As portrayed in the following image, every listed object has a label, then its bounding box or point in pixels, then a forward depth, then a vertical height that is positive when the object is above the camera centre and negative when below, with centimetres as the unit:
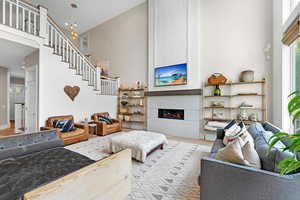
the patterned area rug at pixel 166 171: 176 -127
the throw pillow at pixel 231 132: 224 -58
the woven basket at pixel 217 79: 392 +63
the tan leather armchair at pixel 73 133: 347 -96
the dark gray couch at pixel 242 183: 102 -73
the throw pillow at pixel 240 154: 125 -56
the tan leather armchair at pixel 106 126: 448 -99
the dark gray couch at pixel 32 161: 120 -79
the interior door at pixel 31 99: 387 -1
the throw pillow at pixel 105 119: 494 -77
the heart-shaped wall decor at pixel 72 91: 423 +27
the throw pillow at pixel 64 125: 367 -75
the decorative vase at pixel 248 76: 363 +67
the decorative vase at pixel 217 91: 402 +27
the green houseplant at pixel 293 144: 60 -20
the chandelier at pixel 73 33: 415 +213
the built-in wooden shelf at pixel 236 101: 359 -3
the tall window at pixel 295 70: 252 +60
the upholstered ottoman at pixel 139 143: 256 -92
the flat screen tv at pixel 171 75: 460 +90
